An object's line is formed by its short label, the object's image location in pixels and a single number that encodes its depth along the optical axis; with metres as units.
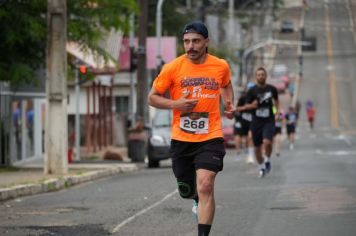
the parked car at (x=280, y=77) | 79.75
